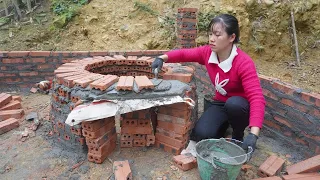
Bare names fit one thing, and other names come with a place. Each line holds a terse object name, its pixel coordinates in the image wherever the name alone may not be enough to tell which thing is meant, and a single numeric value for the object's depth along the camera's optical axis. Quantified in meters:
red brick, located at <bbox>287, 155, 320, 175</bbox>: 2.44
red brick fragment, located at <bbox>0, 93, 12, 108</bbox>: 3.71
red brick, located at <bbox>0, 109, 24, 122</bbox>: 3.50
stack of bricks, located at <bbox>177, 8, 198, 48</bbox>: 4.75
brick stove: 2.56
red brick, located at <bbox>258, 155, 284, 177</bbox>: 2.53
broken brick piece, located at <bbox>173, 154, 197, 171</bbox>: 2.53
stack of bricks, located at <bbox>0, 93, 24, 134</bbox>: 3.29
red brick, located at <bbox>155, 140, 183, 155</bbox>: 2.77
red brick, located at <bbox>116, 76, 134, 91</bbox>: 2.52
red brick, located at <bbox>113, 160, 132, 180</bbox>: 2.34
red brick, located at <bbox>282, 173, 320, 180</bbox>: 2.33
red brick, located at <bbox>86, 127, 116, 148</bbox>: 2.58
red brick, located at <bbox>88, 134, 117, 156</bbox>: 2.60
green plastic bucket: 2.10
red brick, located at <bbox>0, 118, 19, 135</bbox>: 3.24
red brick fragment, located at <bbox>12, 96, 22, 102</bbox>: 4.00
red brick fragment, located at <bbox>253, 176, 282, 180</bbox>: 2.32
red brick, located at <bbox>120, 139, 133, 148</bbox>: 2.87
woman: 2.37
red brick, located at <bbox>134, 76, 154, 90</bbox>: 2.54
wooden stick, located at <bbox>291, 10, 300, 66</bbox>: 5.97
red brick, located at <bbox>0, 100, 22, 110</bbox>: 3.70
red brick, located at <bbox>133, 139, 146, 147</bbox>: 2.86
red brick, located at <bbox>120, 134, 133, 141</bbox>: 2.84
